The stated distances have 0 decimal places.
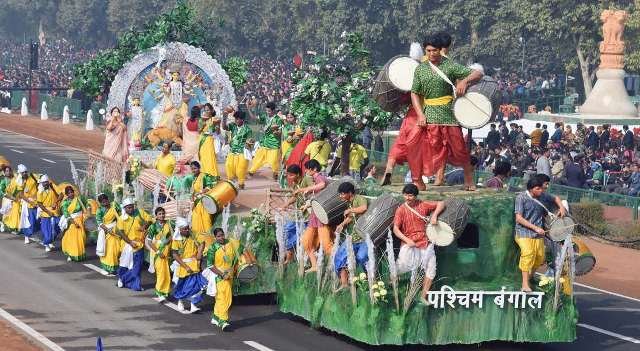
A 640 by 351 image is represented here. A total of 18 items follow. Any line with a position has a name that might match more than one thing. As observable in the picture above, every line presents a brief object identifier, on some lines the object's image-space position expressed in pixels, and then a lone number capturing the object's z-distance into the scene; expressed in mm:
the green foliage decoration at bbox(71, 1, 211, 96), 32531
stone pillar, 53000
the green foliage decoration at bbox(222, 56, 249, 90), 34125
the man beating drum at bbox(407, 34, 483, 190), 21156
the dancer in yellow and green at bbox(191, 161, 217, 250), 23945
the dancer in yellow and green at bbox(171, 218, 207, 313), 23359
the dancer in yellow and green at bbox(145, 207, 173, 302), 23922
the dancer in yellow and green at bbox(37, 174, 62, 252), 29188
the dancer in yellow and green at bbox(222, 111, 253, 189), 28391
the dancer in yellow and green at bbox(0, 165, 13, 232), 30469
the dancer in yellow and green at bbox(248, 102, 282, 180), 29250
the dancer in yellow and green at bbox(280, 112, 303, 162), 28875
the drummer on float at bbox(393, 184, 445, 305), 20203
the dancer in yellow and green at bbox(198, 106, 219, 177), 27672
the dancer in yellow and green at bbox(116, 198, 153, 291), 25359
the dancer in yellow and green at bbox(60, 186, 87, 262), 27891
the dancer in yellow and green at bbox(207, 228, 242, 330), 22219
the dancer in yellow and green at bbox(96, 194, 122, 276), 26172
